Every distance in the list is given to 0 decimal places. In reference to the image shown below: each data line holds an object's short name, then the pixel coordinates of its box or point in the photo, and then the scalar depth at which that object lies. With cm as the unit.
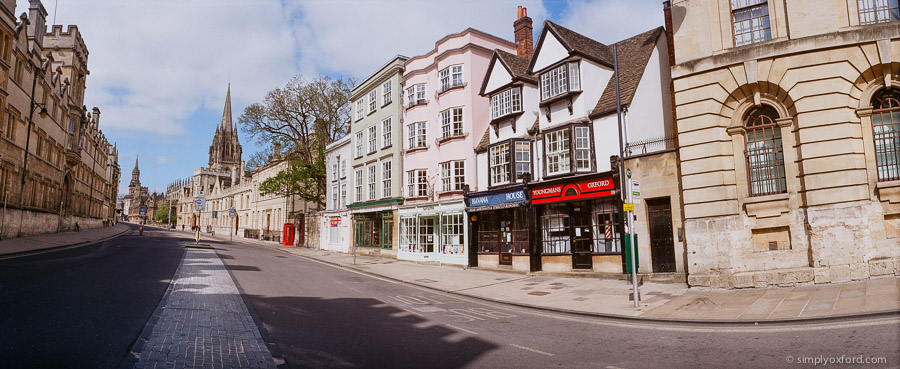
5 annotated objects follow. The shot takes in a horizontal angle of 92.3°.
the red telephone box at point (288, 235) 4728
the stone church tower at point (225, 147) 12106
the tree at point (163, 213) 14704
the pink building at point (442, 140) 2345
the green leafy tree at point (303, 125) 4019
